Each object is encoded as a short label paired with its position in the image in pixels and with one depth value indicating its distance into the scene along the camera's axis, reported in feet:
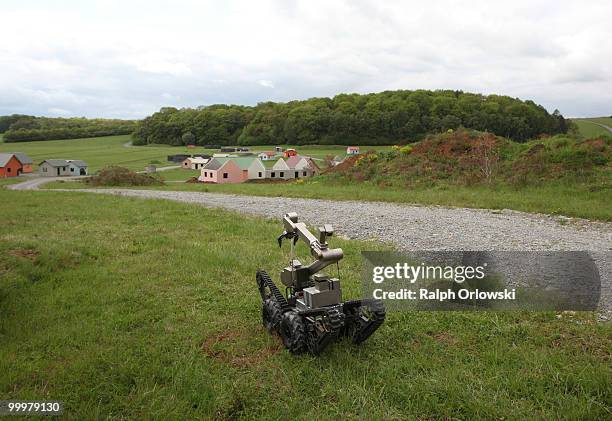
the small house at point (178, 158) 255.09
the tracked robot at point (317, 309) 14.64
